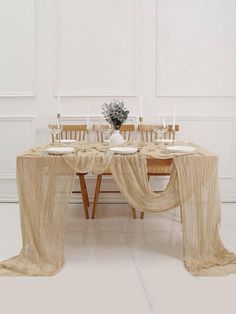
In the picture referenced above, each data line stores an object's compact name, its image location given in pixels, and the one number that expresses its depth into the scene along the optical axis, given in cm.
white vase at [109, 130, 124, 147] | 320
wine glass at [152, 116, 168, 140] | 322
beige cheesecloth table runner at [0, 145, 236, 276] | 280
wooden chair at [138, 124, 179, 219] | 415
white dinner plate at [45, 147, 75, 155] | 286
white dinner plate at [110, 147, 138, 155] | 286
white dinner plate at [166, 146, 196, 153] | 295
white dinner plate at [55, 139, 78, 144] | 346
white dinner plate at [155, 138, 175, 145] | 338
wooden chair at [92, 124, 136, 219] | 388
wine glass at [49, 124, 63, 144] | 310
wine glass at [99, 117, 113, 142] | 325
